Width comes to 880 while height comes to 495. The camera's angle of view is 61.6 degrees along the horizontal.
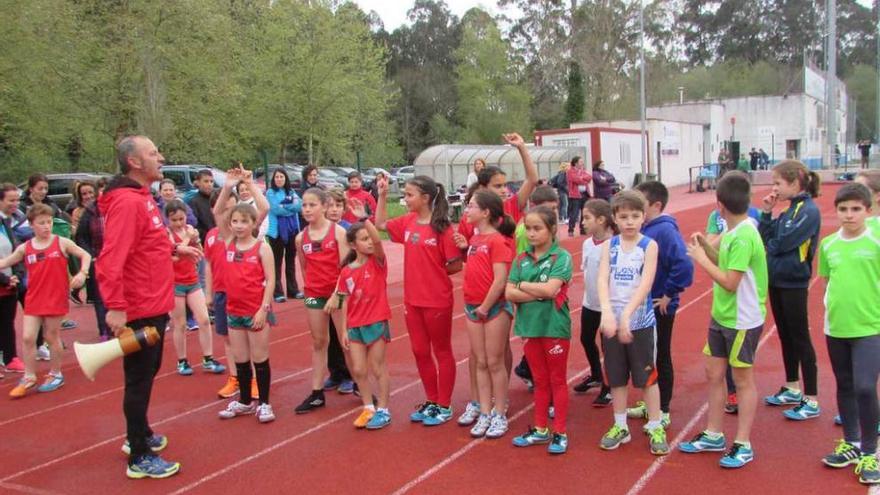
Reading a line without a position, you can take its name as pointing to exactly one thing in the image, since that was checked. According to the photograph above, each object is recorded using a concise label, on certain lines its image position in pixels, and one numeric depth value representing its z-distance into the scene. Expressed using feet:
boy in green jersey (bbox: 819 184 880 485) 13.42
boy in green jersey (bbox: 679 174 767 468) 14.08
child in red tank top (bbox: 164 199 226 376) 22.33
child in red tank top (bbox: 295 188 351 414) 18.57
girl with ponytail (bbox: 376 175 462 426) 16.99
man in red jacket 14.66
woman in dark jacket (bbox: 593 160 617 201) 54.08
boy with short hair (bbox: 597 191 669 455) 14.66
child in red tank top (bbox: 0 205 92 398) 21.43
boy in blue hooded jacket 16.01
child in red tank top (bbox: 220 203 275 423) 17.87
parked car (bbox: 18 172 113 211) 67.72
